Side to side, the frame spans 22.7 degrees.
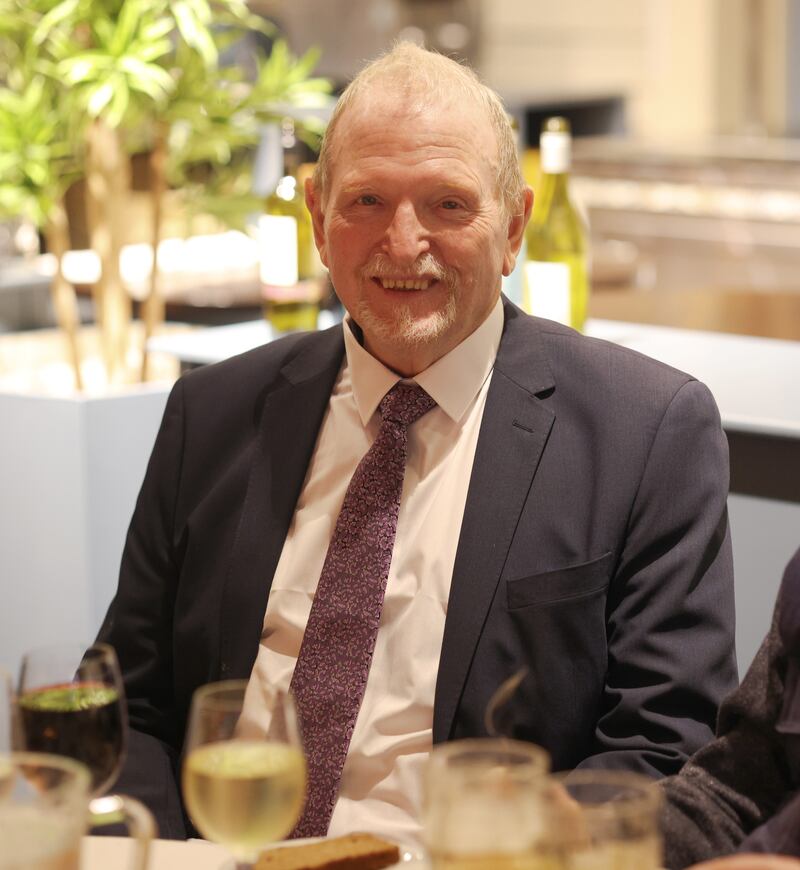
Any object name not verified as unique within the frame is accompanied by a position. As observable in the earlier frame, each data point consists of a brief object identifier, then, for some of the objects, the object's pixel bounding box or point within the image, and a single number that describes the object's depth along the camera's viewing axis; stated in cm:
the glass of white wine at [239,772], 109
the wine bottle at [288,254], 236
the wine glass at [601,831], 102
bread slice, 116
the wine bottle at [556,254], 219
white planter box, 227
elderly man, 150
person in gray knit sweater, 129
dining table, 122
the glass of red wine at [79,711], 116
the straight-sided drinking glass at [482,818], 102
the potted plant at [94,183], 228
